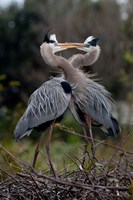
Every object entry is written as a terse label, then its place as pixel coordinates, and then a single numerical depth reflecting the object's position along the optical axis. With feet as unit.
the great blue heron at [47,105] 41.04
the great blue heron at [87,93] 42.32
